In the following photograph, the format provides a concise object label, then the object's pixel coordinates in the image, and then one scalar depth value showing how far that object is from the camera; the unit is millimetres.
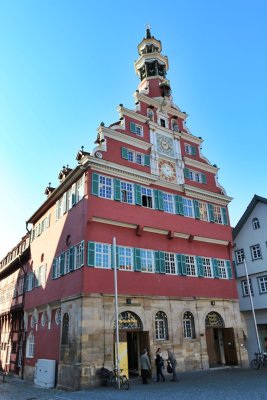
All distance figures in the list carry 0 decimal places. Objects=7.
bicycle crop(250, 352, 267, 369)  24844
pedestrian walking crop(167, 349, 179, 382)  19344
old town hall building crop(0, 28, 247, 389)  21156
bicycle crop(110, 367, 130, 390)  17781
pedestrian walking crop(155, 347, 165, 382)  19812
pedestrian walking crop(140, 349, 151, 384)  19047
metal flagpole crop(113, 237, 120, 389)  18234
